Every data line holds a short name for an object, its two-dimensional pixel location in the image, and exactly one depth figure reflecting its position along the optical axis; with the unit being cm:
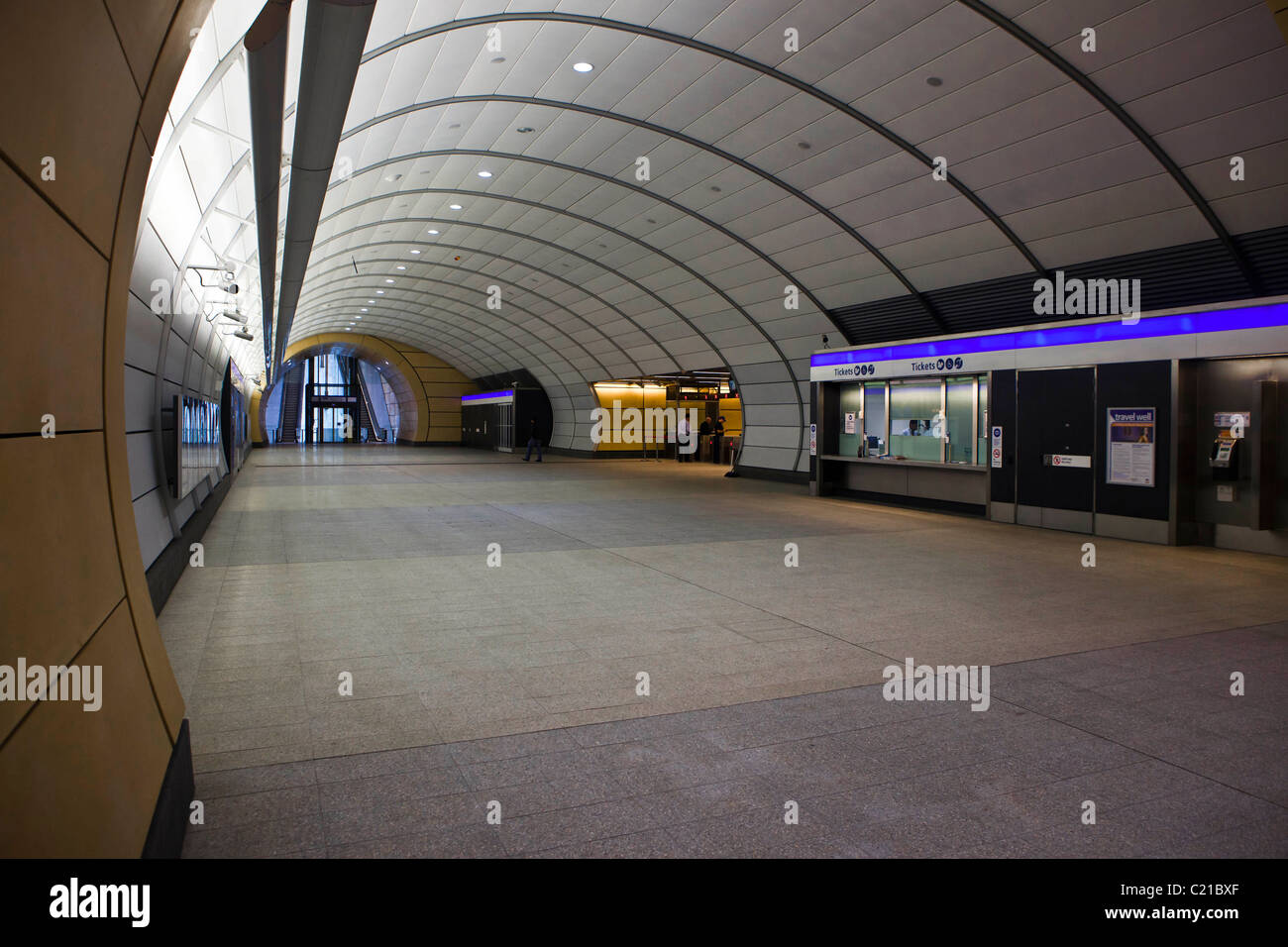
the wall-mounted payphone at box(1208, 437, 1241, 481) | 1249
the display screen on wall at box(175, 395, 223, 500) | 1034
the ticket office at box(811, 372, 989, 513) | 1708
